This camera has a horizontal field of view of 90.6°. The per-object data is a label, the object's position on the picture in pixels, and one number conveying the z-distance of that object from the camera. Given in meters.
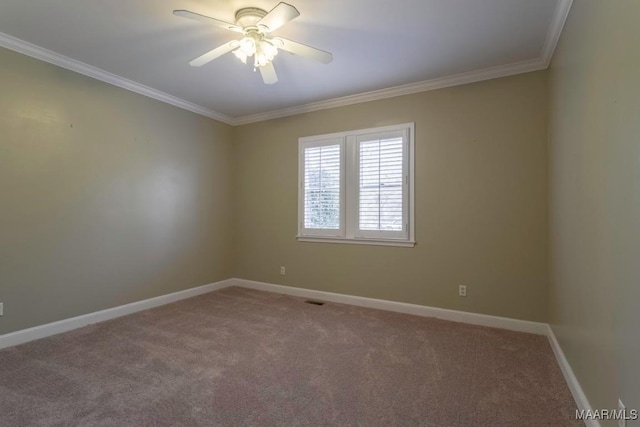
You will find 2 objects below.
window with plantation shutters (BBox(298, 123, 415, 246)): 3.79
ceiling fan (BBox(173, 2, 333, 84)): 2.25
